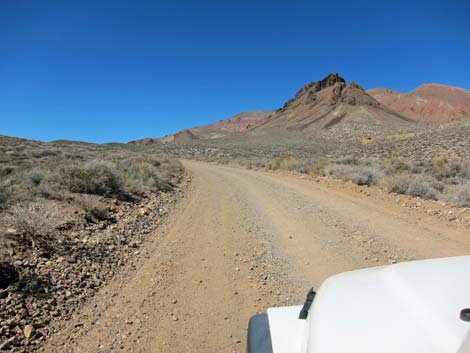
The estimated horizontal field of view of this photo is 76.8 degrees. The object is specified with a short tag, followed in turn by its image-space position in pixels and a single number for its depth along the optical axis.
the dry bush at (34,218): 4.89
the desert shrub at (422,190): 9.01
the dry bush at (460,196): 7.93
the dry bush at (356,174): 11.80
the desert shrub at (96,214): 6.44
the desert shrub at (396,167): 14.16
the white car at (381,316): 1.23
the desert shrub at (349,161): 18.52
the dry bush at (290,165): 17.66
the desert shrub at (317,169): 15.43
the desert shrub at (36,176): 8.23
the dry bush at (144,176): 10.15
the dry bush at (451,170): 13.05
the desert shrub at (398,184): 9.71
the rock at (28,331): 3.07
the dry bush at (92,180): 8.20
